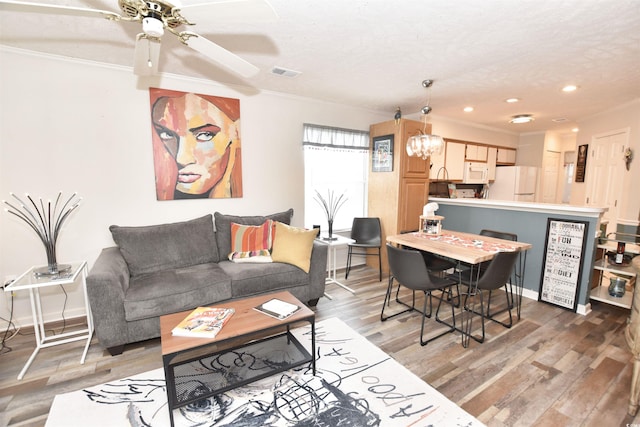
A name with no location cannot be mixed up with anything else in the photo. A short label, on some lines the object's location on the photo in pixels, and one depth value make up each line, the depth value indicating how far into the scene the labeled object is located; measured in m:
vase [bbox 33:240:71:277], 2.23
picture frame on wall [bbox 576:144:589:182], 4.97
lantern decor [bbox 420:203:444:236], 3.11
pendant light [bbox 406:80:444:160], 2.92
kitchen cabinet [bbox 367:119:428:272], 3.89
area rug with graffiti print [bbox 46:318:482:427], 1.63
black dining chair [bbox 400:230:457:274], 2.97
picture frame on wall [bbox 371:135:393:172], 4.00
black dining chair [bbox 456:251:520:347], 2.34
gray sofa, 2.15
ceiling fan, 1.31
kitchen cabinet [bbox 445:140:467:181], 4.91
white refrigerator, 5.52
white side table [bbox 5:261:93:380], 2.05
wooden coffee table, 1.60
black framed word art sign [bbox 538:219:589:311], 2.93
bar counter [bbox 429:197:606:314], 2.88
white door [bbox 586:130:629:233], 4.16
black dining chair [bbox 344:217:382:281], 4.13
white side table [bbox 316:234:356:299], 3.36
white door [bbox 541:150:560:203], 6.07
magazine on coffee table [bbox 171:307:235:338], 1.67
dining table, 2.39
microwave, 5.24
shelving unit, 2.88
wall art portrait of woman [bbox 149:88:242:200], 2.98
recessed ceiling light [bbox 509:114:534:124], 4.65
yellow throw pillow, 2.92
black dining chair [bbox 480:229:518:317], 2.90
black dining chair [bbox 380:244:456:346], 2.35
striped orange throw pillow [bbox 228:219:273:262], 2.99
